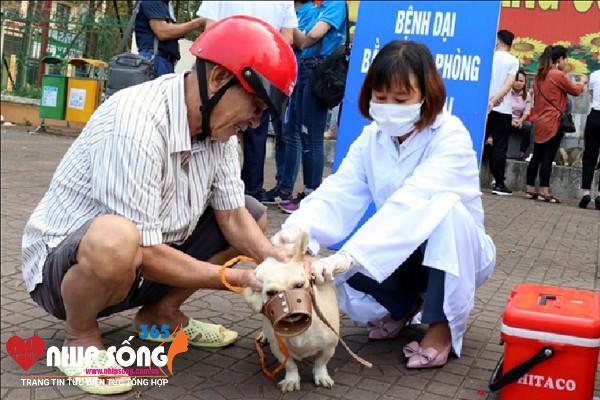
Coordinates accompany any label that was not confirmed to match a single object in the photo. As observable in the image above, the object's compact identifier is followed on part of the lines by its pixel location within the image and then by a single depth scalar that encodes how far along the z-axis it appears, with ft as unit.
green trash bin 37.35
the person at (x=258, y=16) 17.97
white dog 7.66
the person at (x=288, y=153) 19.98
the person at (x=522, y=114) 33.40
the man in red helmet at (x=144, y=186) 7.73
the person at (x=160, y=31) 18.22
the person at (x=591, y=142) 27.17
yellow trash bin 37.09
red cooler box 7.82
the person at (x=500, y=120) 27.94
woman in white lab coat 8.99
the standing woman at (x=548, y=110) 28.76
